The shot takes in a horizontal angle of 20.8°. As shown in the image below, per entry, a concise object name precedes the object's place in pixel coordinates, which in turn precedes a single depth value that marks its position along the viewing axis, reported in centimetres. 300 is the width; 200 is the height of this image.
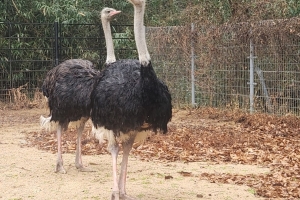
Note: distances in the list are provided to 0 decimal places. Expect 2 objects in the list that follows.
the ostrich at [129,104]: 732
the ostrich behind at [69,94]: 929
